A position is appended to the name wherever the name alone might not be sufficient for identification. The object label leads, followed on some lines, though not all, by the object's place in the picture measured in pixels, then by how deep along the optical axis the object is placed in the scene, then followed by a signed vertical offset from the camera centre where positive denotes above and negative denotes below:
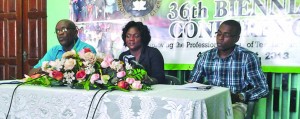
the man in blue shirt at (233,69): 2.99 -0.18
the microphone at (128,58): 3.23 -0.09
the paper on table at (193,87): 2.21 -0.24
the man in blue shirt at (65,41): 3.40 +0.06
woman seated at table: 3.16 -0.02
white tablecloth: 1.84 -0.30
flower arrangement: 2.12 -0.15
